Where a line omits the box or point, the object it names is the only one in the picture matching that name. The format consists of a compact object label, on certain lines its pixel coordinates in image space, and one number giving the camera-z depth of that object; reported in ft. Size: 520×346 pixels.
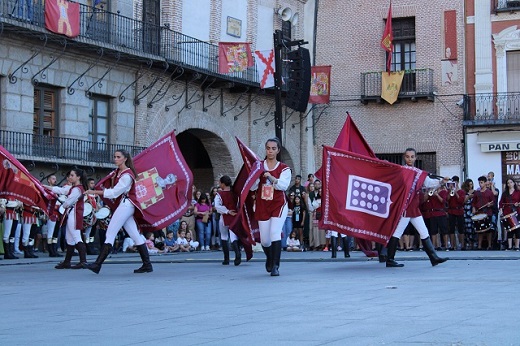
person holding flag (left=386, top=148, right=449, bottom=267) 55.06
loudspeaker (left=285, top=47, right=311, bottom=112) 87.20
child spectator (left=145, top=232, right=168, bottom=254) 91.56
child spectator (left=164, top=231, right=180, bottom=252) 96.12
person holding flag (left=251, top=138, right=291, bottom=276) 49.47
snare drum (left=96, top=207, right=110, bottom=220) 74.87
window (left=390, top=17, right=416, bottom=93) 132.87
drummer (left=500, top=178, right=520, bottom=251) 90.07
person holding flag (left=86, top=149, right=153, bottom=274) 51.96
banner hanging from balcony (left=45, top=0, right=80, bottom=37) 89.66
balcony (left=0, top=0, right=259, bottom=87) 88.19
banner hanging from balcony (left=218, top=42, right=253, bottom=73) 110.01
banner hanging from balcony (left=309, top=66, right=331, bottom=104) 125.49
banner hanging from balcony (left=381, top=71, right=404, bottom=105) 129.39
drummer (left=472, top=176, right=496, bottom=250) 91.61
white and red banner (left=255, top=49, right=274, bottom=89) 107.14
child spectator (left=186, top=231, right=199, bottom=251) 98.44
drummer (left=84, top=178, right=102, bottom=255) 68.55
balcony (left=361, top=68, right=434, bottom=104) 129.80
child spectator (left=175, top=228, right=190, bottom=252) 97.09
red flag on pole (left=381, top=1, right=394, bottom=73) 128.77
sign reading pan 124.77
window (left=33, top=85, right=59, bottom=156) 91.97
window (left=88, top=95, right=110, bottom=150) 100.26
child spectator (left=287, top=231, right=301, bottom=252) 97.45
